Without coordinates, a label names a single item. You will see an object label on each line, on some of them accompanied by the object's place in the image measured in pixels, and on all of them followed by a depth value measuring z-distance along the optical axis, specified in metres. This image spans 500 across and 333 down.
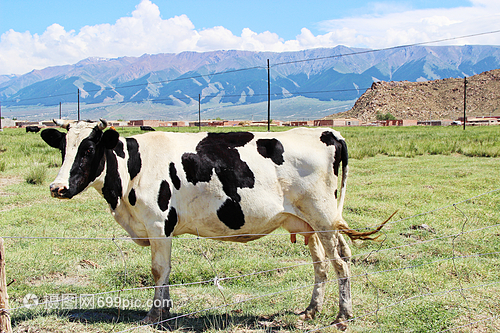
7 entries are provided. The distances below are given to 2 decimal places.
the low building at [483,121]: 99.25
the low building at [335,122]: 119.31
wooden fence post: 3.86
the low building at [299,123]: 125.69
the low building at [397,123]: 113.11
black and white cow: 5.14
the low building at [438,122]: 112.38
